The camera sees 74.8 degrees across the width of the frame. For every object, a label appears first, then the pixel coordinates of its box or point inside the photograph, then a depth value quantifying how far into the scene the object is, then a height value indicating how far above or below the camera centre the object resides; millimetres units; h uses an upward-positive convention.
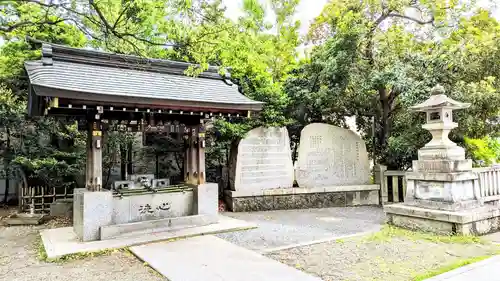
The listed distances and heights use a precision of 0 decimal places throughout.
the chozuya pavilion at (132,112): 6430 +995
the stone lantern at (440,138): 6898 +260
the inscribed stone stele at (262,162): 9875 -227
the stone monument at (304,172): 9938 -608
